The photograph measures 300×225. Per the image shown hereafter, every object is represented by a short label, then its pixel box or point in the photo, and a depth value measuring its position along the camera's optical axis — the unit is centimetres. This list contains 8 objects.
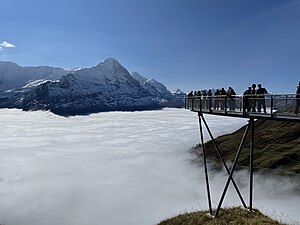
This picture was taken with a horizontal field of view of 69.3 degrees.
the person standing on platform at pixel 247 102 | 1987
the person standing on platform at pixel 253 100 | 1936
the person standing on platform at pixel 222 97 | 2241
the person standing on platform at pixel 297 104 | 1586
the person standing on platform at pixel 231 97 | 2129
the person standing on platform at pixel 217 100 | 2352
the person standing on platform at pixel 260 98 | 1828
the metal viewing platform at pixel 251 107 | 1640
